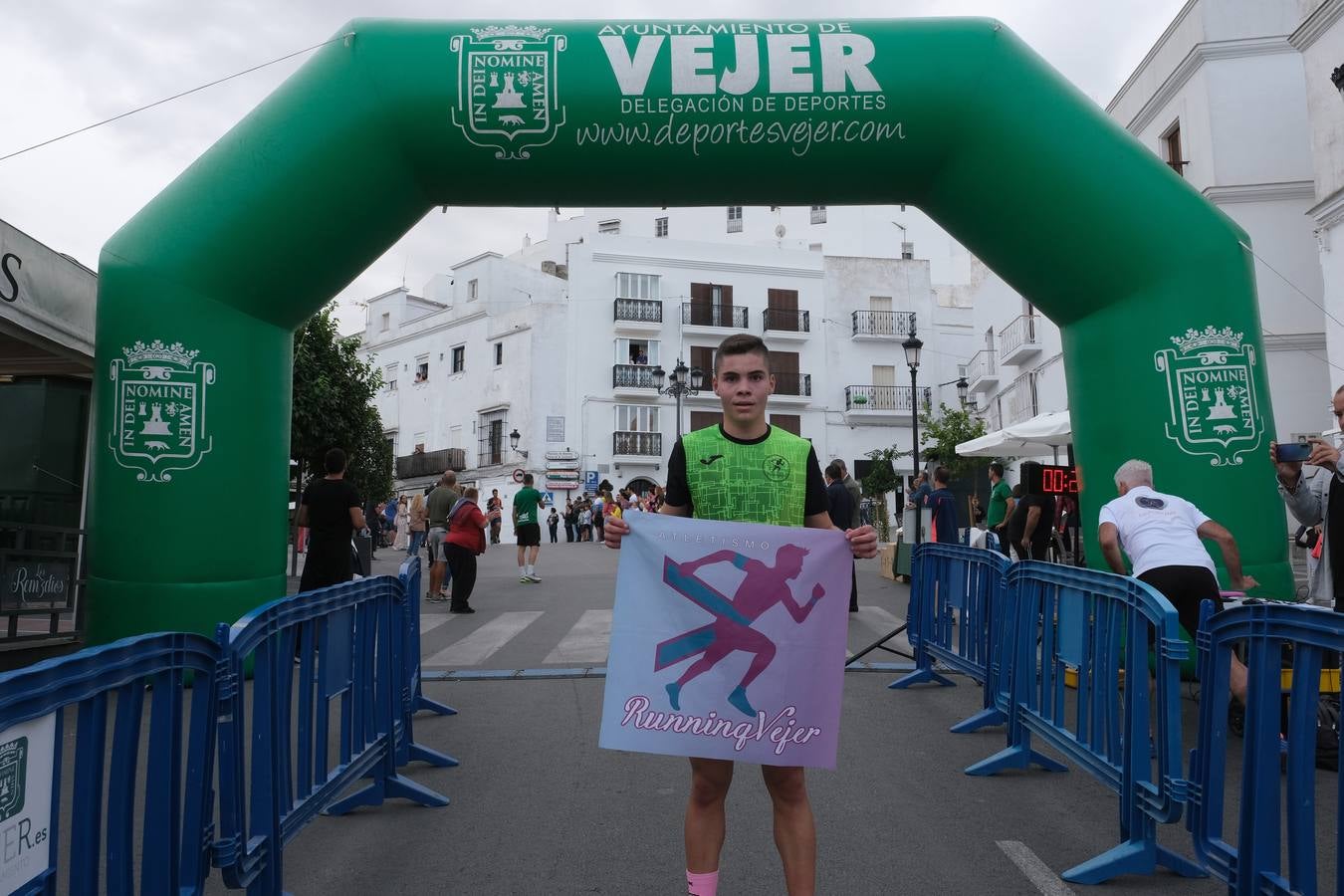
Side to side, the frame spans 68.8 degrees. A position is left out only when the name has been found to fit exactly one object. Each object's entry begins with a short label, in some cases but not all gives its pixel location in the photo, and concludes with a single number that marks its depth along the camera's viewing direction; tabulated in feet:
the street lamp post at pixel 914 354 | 70.54
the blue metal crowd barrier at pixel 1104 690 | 11.91
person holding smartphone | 19.67
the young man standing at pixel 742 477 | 10.11
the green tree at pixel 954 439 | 99.35
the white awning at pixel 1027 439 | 42.75
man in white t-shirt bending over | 17.93
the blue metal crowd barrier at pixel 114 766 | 6.49
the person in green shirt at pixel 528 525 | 51.96
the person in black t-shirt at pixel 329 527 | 27.68
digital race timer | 35.04
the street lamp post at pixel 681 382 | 94.49
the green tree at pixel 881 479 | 122.21
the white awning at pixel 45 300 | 23.44
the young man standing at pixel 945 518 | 42.60
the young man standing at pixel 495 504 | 72.28
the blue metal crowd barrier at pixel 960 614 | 19.53
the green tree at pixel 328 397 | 60.59
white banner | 6.28
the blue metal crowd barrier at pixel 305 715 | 9.73
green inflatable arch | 23.15
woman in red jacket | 40.55
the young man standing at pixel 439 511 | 46.32
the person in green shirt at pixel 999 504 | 48.37
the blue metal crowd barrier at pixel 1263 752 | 9.05
